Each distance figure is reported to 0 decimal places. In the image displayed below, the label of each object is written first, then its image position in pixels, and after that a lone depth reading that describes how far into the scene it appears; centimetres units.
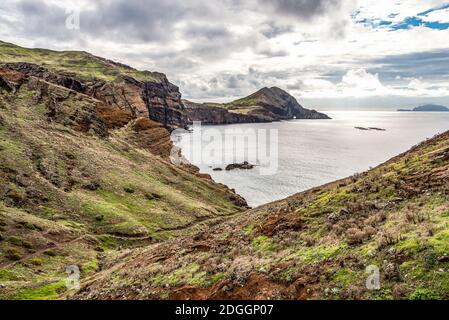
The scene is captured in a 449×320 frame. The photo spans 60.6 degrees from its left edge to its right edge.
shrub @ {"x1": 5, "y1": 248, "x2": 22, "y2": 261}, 4606
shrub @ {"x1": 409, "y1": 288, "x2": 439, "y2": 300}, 1314
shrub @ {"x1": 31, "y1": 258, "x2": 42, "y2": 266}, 4627
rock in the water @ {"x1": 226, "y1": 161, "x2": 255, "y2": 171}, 16312
